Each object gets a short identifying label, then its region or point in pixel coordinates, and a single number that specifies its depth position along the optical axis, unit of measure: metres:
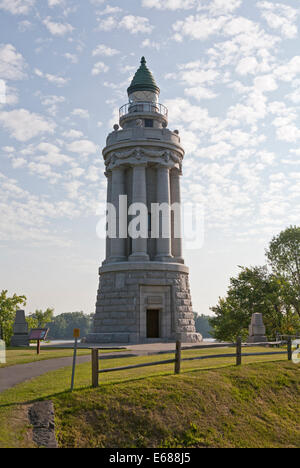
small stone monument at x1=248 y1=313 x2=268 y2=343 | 32.75
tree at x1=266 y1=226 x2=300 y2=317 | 54.78
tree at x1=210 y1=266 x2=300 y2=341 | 46.94
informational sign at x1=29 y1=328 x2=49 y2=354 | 25.24
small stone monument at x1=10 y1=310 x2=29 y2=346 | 33.84
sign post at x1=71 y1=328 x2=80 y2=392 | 14.35
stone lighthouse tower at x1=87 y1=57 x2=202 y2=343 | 36.91
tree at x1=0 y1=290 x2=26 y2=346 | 50.64
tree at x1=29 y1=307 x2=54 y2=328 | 67.39
